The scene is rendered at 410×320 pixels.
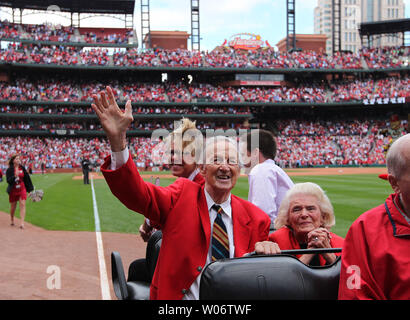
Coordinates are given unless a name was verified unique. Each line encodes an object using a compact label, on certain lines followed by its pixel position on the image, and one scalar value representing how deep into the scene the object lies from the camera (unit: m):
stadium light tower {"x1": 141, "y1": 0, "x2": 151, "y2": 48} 58.82
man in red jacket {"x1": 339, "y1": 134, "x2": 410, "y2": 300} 2.01
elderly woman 3.20
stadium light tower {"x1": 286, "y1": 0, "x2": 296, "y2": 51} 56.66
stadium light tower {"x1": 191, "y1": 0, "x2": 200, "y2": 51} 57.84
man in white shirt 4.57
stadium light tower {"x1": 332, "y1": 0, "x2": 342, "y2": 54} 58.75
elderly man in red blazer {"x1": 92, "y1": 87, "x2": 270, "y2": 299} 2.47
